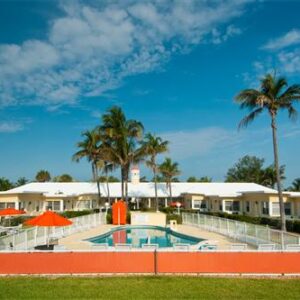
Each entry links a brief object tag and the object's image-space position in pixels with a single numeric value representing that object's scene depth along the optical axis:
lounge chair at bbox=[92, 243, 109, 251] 13.34
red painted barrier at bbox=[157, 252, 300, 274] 12.13
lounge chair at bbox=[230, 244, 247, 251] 13.25
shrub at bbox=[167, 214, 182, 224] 33.47
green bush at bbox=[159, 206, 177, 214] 43.88
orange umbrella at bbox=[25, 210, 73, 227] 14.54
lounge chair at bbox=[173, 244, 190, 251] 13.26
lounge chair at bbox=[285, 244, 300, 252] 12.62
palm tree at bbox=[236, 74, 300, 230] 24.80
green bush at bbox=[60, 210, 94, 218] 35.97
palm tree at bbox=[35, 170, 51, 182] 76.88
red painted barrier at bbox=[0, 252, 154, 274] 12.27
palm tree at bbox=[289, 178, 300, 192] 60.83
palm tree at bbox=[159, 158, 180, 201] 53.74
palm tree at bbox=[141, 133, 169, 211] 44.62
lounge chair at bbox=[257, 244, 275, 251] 13.20
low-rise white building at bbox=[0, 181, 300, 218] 33.66
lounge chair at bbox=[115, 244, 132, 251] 12.99
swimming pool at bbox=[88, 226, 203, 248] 24.60
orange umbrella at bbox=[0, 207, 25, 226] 22.23
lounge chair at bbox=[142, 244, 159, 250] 12.84
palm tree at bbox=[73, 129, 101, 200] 44.36
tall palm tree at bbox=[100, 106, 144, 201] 38.22
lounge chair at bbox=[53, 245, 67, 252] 13.61
